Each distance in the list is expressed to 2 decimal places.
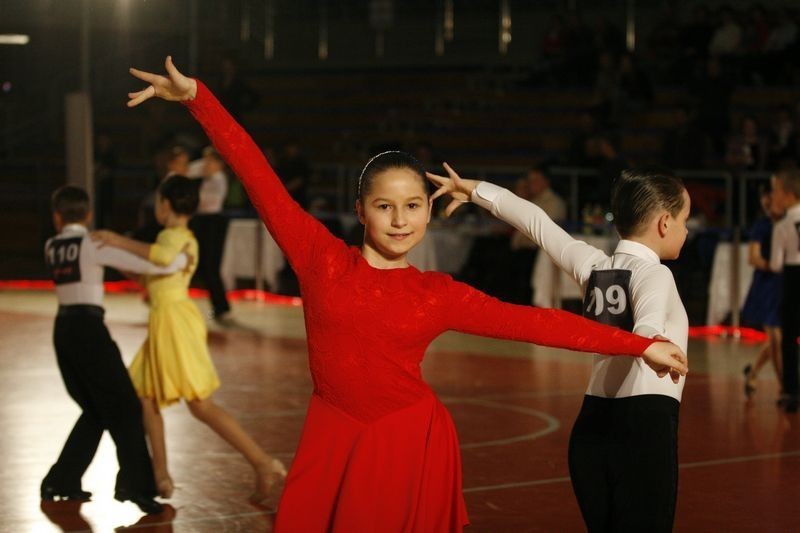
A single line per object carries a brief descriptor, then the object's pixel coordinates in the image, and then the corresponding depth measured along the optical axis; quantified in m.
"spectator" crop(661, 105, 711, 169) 16.83
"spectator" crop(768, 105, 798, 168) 16.30
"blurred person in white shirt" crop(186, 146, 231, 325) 14.58
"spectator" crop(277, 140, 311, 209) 17.28
